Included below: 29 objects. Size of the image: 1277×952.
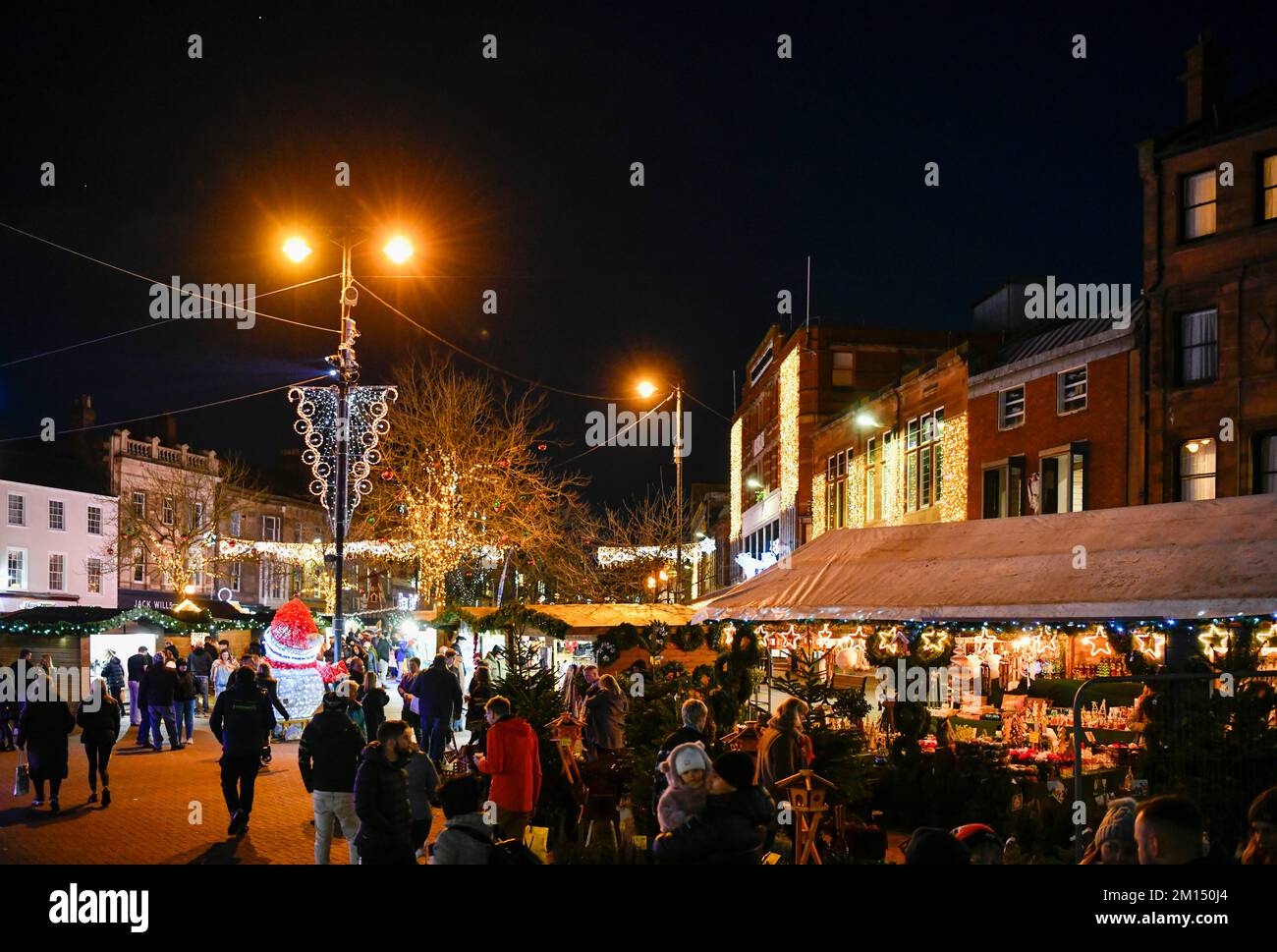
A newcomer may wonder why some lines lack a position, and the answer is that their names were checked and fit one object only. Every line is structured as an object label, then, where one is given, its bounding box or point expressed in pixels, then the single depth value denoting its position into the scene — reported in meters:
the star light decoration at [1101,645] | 19.80
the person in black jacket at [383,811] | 7.66
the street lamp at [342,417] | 19.66
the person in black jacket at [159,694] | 20.33
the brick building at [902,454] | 28.36
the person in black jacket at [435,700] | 16.38
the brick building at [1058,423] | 23.14
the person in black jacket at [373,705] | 15.99
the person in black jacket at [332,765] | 9.56
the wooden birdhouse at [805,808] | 9.47
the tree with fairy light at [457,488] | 29.61
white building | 48.22
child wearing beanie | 6.54
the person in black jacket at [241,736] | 12.52
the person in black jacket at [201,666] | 26.97
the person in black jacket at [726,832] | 6.06
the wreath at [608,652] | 19.75
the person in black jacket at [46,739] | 13.92
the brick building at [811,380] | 39.75
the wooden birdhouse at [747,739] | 11.43
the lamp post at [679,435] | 27.62
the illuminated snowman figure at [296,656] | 21.44
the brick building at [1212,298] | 20.94
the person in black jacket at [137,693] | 21.17
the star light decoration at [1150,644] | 17.85
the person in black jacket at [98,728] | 14.55
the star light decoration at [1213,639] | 16.02
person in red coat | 10.11
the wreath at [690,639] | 19.64
